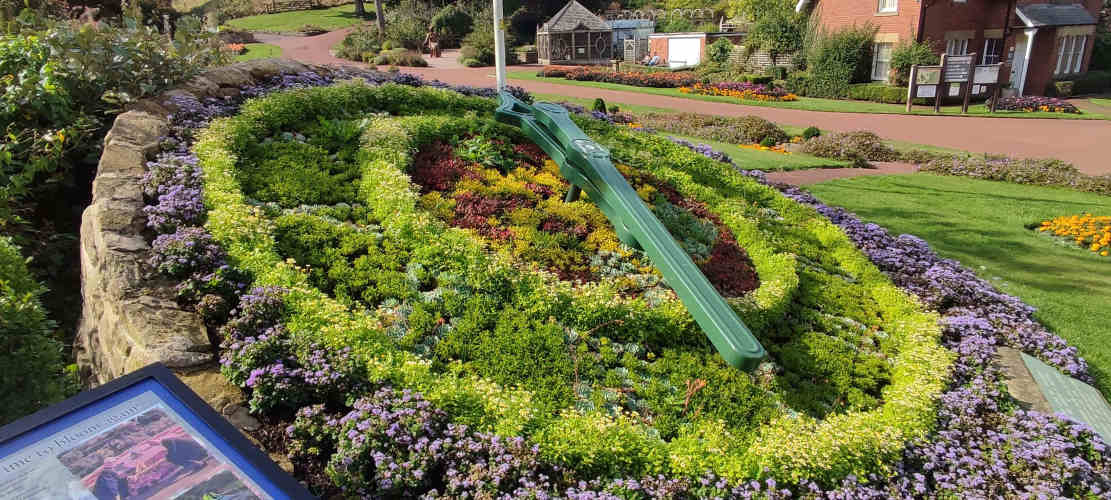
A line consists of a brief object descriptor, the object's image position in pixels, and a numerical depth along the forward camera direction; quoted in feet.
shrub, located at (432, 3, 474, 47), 122.01
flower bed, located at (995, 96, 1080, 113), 72.33
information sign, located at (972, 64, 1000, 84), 69.15
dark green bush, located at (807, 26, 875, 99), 81.82
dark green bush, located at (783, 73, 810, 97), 84.99
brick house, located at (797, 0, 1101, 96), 79.51
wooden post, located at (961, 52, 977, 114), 67.56
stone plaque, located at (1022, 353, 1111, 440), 13.17
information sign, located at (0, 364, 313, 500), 6.59
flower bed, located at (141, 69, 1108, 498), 10.25
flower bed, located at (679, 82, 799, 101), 77.51
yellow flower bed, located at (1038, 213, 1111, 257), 25.88
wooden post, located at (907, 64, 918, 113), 67.15
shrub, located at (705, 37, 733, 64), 100.58
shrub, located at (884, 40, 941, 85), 77.46
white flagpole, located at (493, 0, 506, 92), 28.53
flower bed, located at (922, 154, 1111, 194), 38.58
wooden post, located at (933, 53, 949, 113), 67.51
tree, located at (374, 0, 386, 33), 112.27
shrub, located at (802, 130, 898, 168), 44.06
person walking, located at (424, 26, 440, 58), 111.65
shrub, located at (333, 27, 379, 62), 100.63
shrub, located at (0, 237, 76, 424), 10.49
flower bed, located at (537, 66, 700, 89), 86.28
